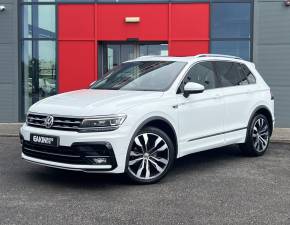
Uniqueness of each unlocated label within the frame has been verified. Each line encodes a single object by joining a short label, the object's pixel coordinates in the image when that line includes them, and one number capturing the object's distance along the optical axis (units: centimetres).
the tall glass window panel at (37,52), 1353
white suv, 580
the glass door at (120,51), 1371
